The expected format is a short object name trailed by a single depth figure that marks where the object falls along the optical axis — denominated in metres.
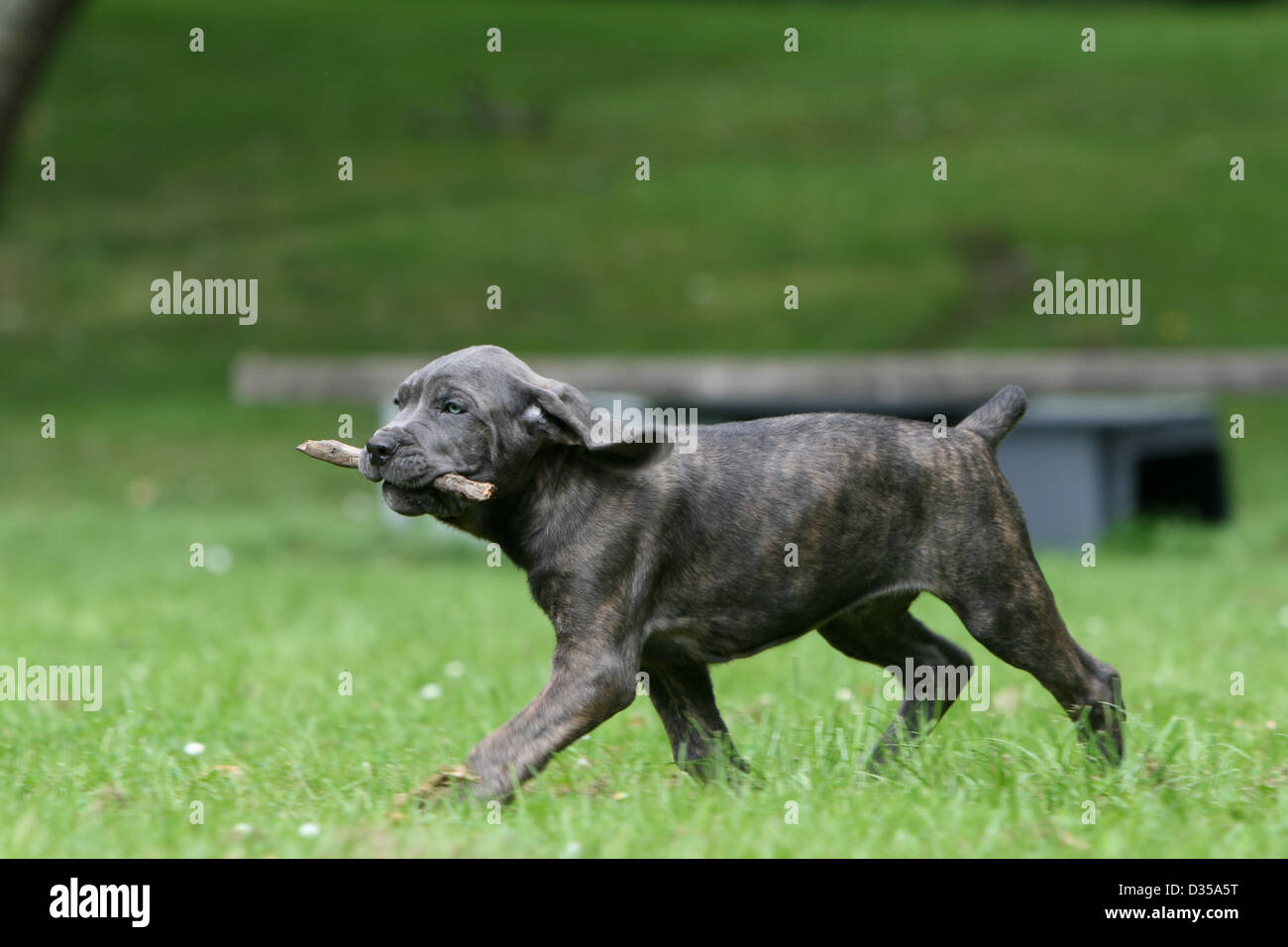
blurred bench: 11.52
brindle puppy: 4.15
